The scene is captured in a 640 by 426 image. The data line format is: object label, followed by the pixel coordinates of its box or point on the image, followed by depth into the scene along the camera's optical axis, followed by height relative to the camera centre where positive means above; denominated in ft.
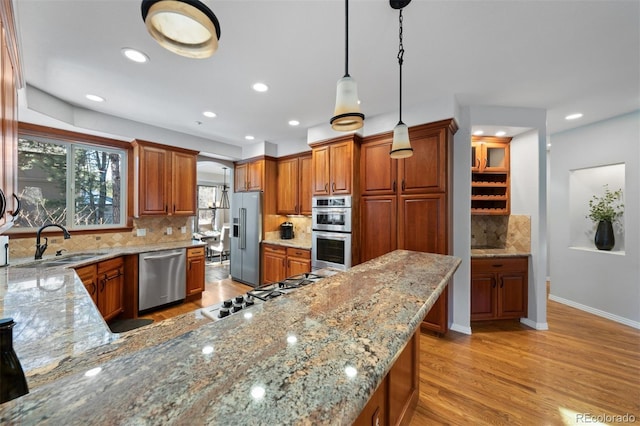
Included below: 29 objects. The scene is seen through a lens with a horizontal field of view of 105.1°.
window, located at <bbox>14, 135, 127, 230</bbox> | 9.68 +1.23
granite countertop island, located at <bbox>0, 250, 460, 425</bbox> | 1.43 -1.19
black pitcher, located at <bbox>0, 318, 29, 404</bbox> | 1.52 -1.00
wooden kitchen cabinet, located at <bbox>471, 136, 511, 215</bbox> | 11.35 +2.00
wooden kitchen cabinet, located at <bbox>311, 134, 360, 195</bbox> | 10.99 +2.25
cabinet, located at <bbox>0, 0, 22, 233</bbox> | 4.11 +1.96
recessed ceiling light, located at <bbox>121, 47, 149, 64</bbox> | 6.43 +4.26
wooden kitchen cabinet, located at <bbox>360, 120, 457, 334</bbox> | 9.16 +0.67
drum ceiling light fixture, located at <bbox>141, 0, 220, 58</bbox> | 2.37 +2.03
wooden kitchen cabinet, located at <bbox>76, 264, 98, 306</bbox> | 8.26 -2.27
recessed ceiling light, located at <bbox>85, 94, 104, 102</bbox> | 8.95 +4.24
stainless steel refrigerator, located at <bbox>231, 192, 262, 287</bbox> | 14.78 -1.45
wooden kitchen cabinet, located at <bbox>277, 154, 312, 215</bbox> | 14.07 +1.67
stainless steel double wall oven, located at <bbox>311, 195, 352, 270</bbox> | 10.89 -0.88
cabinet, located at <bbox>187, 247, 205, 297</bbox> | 12.53 -3.03
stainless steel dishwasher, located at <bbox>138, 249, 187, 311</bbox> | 10.80 -3.02
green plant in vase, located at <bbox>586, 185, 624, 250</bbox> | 11.16 -0.03
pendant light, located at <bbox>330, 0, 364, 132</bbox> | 4.57 +2.08
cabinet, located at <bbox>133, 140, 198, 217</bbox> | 11.64 +1.64
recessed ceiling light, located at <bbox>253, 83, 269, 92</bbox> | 8.27 +4.34
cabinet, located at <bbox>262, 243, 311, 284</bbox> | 12.67 -2.66
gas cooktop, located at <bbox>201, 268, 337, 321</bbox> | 4.42 -1.72
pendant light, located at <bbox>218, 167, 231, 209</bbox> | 26.21 +1.64
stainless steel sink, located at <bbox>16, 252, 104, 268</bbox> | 8.10 -1.71
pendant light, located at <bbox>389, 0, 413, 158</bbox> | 6.38 +1.87
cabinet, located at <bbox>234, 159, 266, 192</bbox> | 15.06 +2.40
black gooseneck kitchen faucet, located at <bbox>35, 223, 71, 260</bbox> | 8.38 -1.30
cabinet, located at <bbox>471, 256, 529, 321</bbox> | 10.27 -3.10
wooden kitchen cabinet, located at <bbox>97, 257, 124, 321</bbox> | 9.23 -2.98
